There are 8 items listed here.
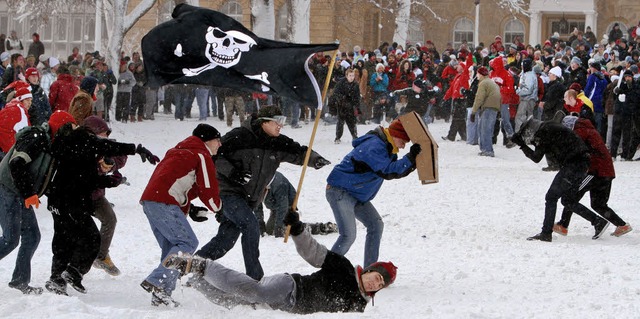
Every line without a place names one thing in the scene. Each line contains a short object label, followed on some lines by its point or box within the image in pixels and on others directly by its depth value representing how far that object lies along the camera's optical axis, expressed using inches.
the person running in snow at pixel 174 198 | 505.4
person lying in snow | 458.6
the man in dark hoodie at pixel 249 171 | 553.0
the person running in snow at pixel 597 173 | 760.0
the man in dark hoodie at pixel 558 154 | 744.2
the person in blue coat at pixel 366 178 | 561.1
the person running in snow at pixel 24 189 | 525.4
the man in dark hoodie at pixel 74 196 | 524.9
